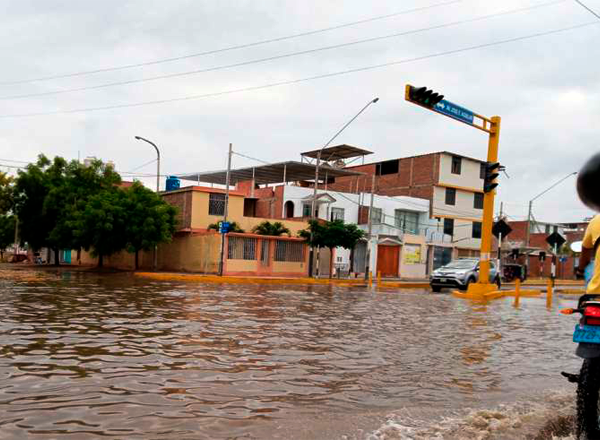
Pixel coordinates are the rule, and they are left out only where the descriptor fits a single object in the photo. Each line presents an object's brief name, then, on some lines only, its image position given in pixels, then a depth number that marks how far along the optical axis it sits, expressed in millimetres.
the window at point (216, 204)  34281
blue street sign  17125
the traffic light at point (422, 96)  15992
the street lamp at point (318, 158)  27538
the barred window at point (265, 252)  32969
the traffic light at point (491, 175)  19141
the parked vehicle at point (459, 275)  24734
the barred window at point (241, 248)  31320
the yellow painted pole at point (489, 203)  19609
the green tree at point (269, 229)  33781
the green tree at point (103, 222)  30047
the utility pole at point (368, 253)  33147
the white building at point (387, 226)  41000
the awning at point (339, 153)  43000
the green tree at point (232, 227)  32312
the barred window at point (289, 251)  33750
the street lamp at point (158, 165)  32794
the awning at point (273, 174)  40316
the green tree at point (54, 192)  35156
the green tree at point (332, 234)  31452
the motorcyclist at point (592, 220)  1375
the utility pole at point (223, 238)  28152
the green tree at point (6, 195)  37250
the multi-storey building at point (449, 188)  48750
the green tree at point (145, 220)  30203
